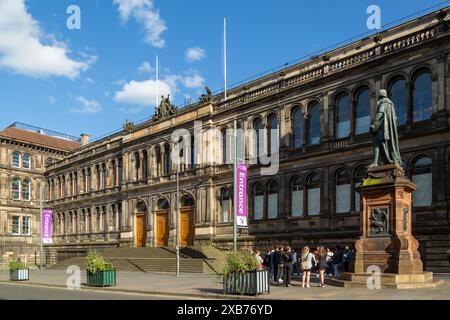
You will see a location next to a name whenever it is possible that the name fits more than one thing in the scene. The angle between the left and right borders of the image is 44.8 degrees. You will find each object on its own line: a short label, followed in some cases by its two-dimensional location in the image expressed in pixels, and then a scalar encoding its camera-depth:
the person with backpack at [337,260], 27.80
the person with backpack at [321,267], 21.94
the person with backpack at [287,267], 23.28
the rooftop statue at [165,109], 51.88
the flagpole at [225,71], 47.00
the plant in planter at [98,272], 25.48
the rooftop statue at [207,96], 47.38
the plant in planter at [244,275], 19.39
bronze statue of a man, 20.98
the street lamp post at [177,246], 34.15
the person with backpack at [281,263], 23.79
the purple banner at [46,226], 57.97
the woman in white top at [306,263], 22.23
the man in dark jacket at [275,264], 25.94
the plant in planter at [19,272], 33.19
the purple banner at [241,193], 37.24
